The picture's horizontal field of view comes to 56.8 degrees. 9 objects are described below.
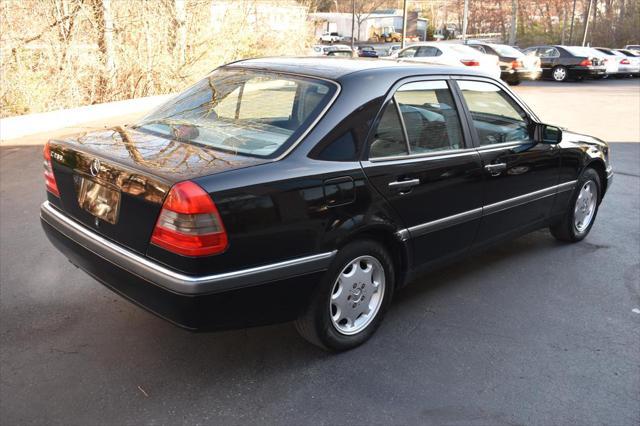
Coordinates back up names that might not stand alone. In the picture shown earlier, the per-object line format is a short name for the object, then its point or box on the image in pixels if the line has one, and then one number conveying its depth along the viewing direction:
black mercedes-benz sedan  2.76
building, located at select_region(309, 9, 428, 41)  68.62
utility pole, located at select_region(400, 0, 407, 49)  31.14
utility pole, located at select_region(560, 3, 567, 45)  55.68
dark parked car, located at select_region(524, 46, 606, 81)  25.69
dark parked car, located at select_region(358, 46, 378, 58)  42.09
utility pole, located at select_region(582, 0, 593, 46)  45.28
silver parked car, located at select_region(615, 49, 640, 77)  29.45
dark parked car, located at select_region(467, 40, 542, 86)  22.14
